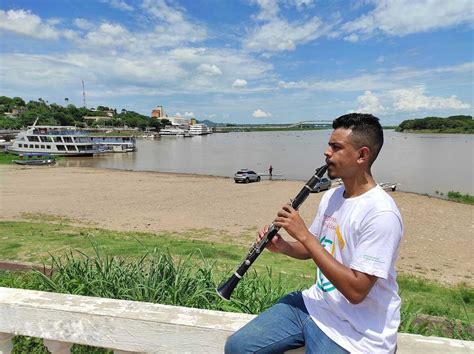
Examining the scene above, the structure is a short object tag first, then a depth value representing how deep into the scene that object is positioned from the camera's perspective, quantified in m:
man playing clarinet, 1.60
